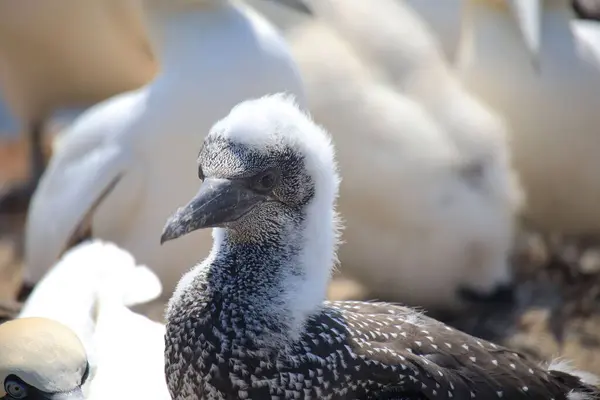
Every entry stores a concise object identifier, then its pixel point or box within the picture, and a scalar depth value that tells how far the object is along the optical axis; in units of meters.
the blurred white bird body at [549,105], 8.23
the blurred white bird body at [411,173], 7.42
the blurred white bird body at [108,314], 4.91
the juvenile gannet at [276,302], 4.04
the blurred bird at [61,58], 8.59
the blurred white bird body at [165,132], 6.31
